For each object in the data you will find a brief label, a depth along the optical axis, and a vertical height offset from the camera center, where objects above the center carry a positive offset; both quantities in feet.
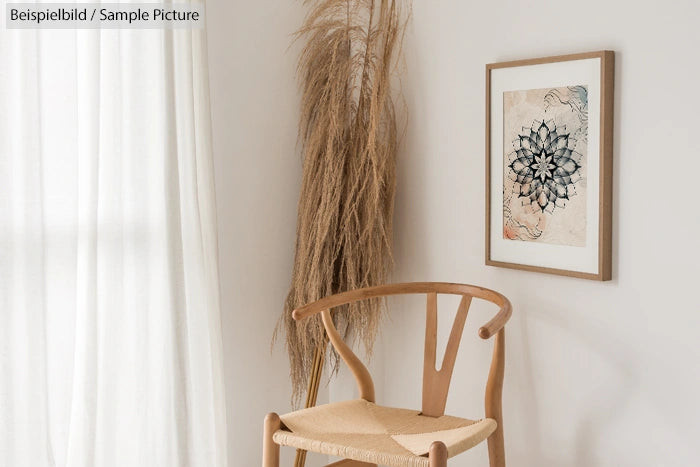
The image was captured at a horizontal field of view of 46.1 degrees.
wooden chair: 6.86 -2.19
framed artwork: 7.22 +0.13
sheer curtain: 7.23 -0.65
